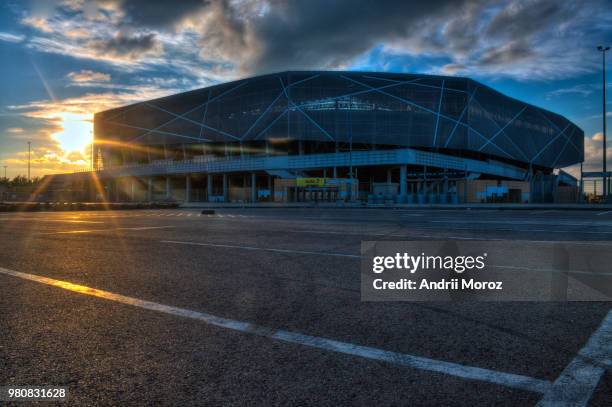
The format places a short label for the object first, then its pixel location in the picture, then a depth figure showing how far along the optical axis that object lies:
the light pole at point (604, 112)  45.91
